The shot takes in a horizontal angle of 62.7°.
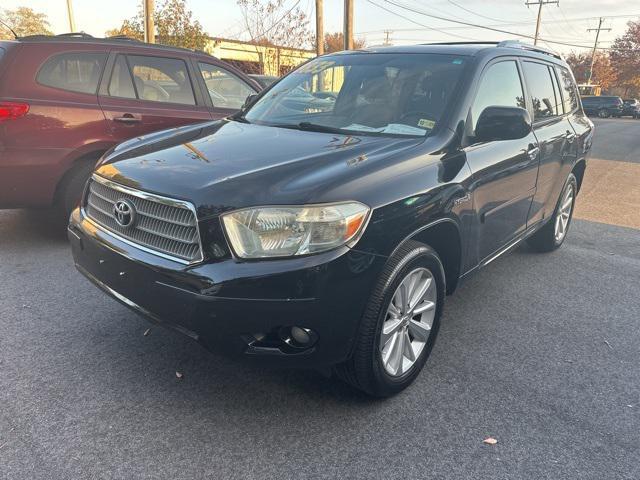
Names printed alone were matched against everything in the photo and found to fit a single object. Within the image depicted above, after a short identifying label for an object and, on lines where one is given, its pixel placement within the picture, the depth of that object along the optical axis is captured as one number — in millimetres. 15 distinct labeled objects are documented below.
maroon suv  4344
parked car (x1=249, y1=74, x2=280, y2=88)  12730
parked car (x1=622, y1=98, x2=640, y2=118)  41750
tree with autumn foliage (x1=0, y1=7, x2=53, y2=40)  42938
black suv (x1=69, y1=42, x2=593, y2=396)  2244
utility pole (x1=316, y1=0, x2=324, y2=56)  18402
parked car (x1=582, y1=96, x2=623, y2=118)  41312
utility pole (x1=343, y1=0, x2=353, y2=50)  16297
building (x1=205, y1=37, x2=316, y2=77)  26005
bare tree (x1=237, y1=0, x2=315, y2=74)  25203
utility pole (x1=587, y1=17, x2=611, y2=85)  67612
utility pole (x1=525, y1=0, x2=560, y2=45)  56844
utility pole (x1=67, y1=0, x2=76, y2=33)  30781
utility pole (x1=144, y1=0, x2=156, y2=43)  15839
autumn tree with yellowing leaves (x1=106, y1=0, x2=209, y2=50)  21266
